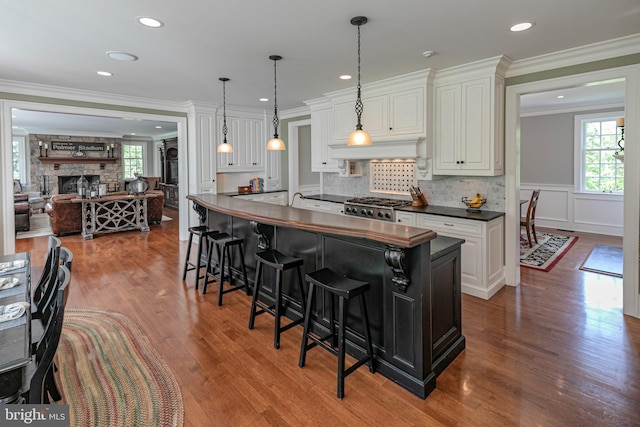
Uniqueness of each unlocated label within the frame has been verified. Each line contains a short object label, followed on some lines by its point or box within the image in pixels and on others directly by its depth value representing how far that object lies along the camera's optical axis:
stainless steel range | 4.54
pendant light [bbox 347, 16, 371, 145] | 3.12
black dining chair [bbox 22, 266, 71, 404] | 1.36
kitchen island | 2.20
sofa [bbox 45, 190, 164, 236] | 7.14
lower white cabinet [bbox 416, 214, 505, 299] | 3.75
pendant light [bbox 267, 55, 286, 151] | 4.21
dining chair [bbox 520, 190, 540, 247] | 5.89
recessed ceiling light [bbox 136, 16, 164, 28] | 2.74
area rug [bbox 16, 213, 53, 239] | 7.35
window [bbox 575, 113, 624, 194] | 6.88
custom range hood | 4.45
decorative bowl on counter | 4.19
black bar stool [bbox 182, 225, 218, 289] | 4.10
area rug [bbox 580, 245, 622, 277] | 4.65
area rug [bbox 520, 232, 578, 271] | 5.02
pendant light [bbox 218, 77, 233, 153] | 4.73
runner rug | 2.03
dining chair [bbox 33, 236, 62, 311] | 2.45
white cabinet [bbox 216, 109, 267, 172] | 6.83
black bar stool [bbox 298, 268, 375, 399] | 2.22
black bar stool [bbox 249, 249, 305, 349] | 2.75
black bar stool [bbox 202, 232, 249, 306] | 3.65
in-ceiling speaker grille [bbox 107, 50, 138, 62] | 3.56
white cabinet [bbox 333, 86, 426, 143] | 4.38
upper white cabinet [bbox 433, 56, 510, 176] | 3.87
